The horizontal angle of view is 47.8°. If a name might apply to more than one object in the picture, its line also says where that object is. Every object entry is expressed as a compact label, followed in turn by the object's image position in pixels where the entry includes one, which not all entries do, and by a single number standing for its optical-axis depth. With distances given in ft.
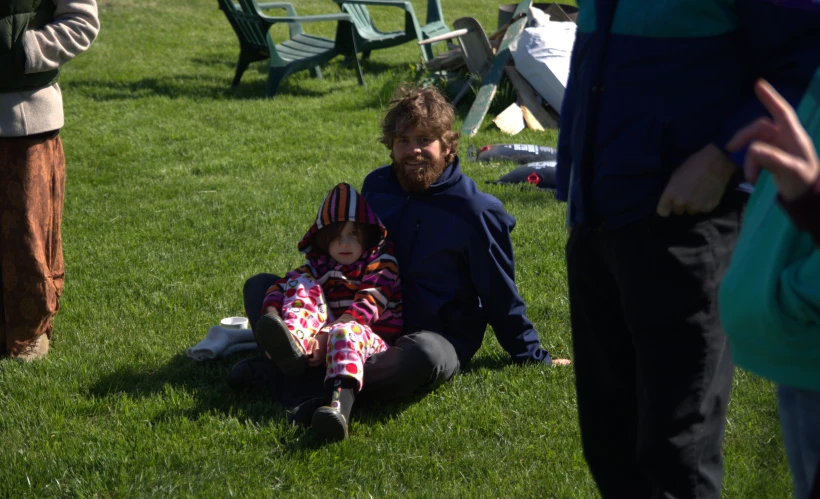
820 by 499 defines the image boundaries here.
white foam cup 14.66
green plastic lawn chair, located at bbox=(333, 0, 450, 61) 37.92
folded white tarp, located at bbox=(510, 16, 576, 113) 30.14
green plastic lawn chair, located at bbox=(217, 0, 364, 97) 35.01
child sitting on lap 12.04
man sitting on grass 13.06
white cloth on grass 14.07
